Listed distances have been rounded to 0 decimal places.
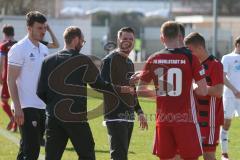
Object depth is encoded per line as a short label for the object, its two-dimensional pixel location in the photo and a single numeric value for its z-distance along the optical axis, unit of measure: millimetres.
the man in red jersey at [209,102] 18875
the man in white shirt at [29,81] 18359
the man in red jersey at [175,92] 16734
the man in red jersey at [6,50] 31484
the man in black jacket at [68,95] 17625
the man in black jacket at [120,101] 19453
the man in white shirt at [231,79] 27247
